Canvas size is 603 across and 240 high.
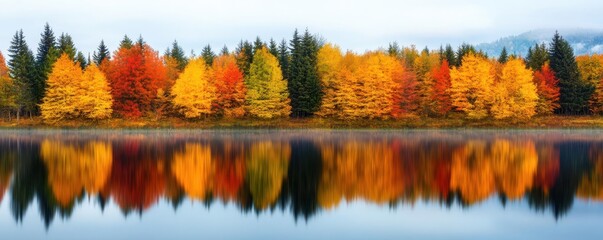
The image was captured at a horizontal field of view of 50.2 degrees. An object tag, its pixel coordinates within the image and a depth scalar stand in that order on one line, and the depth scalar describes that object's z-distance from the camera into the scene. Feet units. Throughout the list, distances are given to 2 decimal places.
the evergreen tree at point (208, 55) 345.10
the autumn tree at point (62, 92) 261.65
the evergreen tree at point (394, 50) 352.14
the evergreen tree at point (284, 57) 296.51
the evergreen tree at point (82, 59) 317.42
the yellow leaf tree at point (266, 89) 264.93
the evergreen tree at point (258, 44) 315.64
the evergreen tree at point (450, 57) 304.50
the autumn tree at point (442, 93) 268.21
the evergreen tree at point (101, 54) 316.40
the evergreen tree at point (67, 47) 296.96
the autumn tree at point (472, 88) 260.62
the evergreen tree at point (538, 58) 306.96
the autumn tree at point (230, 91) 268.41
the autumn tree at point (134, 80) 269.64
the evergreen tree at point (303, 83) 270.67
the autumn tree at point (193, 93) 260.42
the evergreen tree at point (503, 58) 327.06
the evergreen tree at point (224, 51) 444.96
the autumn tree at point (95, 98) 258.37
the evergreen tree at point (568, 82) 276.41
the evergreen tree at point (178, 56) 341.82
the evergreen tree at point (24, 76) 272.10
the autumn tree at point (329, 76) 265.75
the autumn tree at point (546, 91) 270.46
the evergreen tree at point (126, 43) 327.98
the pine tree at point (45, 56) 282.36
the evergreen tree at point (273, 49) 309.83
